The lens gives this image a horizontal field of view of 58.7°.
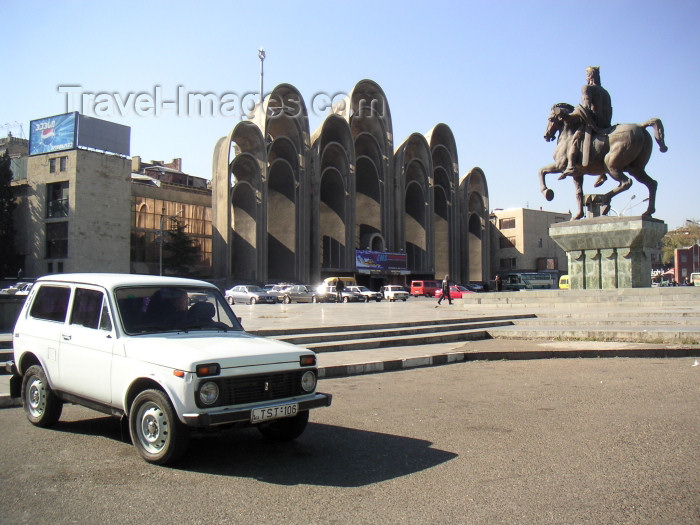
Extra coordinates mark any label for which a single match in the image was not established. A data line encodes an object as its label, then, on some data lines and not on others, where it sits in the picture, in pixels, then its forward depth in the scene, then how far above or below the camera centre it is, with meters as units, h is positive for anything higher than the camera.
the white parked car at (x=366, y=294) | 48.74 -0.31
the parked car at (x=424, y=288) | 58.50 +0.18
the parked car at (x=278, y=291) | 44.65 -0.06
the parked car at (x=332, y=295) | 46.91 -0.37
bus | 68.87 +0.99
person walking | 31.49 +0.00
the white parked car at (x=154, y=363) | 5.19 -0.67
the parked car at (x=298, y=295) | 46.22 -0.36
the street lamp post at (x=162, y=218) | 57.07 +7.14
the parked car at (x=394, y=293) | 48.72 -0.24
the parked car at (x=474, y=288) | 67.65 +0.21
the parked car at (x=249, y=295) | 42.78 -0.34
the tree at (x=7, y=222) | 54.66 +6.02
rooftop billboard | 55.04 +14.15
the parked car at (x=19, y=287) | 41.21 +0.24
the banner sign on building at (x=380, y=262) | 67.75 +3.14
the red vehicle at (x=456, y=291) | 49.34 -0.09
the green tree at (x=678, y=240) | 101.31 +8.14
